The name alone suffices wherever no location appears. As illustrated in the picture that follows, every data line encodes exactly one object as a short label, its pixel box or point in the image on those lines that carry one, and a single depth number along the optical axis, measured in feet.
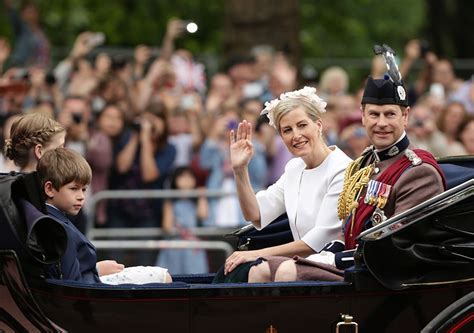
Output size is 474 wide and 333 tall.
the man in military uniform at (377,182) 42.14
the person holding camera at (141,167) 76.43
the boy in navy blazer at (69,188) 41.47
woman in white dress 45.24
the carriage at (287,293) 38.96
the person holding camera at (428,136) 76.62
